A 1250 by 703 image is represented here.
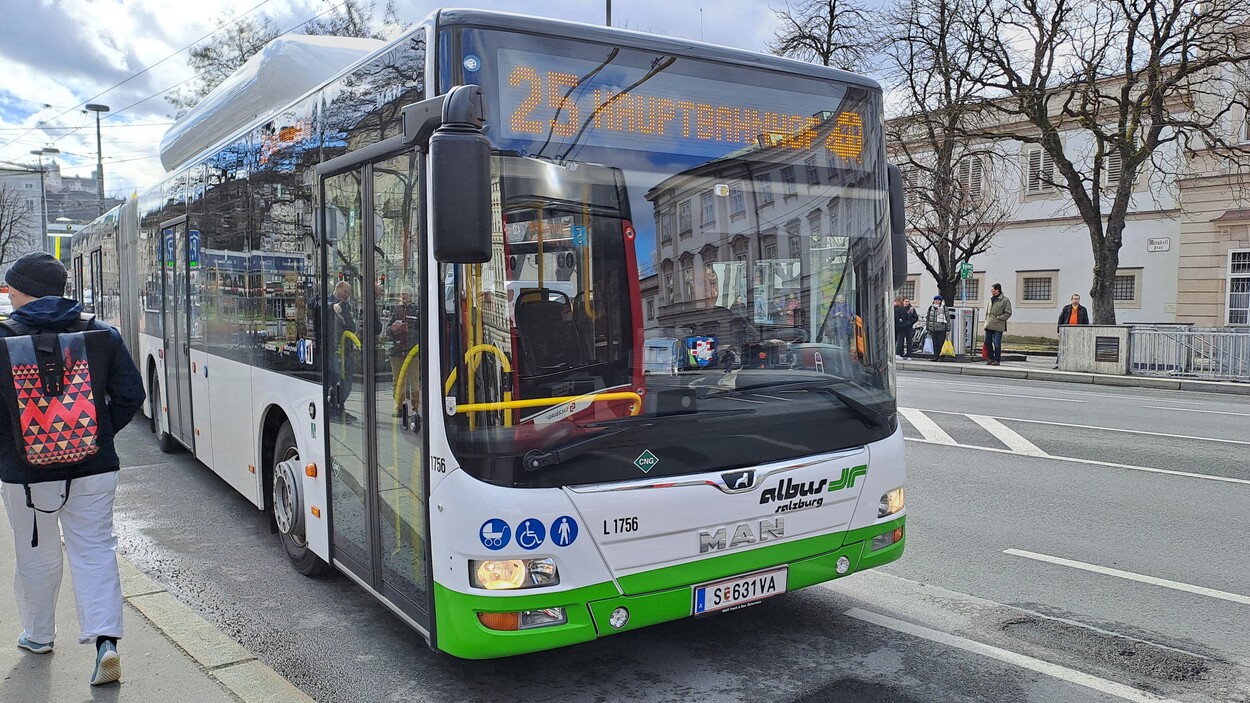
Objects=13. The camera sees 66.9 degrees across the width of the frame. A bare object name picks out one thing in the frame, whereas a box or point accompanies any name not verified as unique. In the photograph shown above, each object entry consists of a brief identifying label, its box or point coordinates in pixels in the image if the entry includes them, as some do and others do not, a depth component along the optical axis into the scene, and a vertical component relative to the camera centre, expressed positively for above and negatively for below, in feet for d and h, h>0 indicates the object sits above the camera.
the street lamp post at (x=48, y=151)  161.47 +28.74
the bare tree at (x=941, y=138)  80.64 +16.50
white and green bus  12.17 -0.22
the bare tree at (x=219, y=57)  111.34 +30.64
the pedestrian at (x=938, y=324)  83.82 -1.25
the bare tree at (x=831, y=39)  90.17 +26.12
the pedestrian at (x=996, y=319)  77.05 -0.79
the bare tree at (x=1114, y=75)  69.10 +18.25
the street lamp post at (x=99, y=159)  136.77 +23.66
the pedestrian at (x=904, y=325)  85.87 -1.36
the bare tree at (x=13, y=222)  229.25 +24.28
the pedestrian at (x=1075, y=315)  77.38 -0.52
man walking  13.52 -2.48
